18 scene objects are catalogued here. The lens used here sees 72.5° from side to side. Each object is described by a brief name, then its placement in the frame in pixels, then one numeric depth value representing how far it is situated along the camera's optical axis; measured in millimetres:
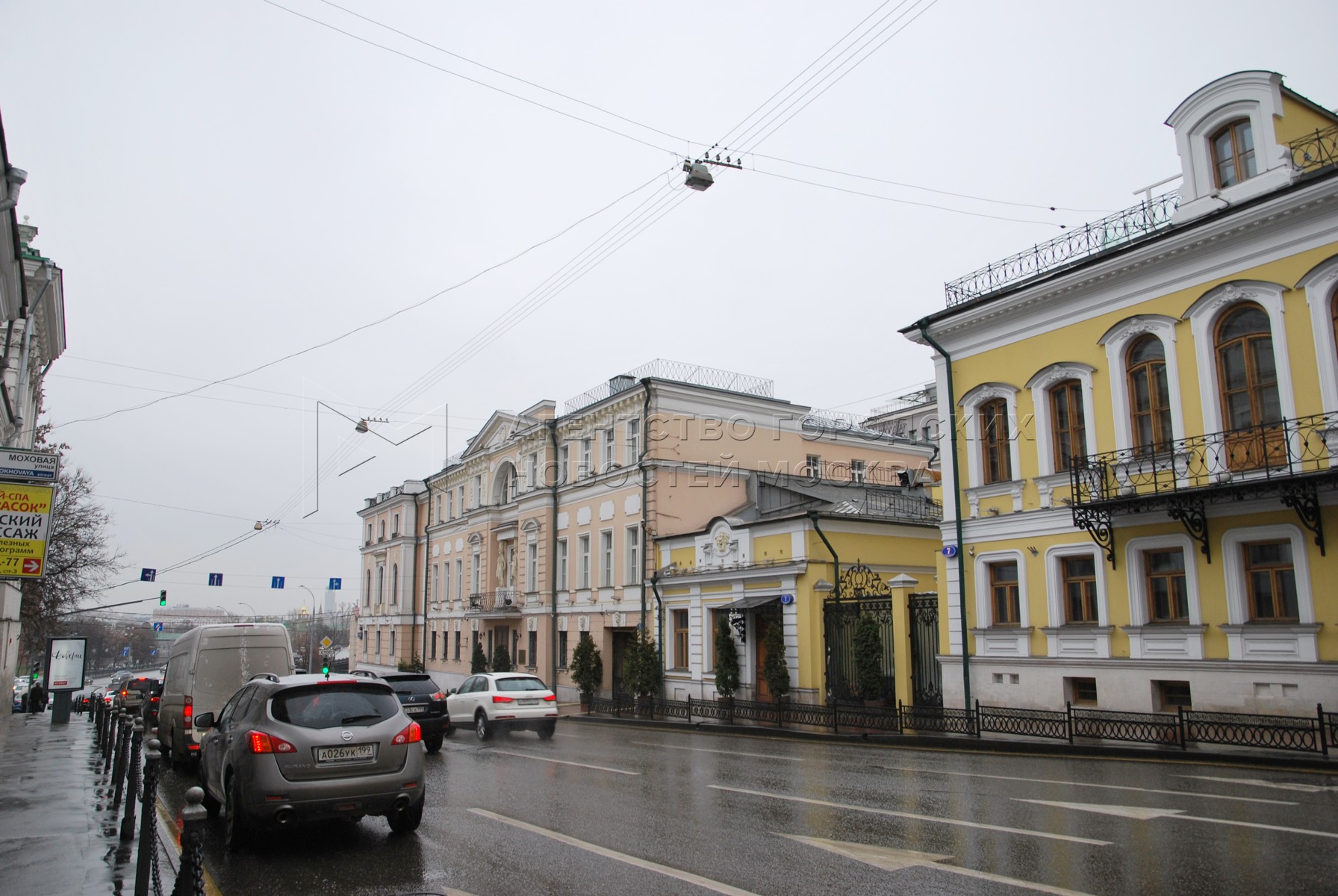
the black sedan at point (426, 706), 17344
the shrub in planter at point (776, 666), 23250
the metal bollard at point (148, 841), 5723
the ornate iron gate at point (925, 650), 21309
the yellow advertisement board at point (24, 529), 12562
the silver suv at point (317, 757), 7938
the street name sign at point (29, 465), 12461
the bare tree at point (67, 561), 38125
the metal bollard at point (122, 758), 10680
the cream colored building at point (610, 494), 31406
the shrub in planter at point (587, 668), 32125
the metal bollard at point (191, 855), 4918
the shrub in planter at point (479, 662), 40875
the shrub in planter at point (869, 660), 21500
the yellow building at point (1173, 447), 14781
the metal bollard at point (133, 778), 8719
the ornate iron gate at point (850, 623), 22453
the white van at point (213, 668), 14805
